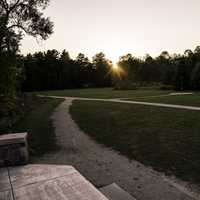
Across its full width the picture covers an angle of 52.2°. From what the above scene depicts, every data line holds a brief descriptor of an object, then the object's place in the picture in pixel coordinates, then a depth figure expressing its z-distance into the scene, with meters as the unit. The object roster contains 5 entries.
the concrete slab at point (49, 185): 2.69
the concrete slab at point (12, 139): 3.94
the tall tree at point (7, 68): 5.99
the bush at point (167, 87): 35.34
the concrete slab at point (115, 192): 3.23
